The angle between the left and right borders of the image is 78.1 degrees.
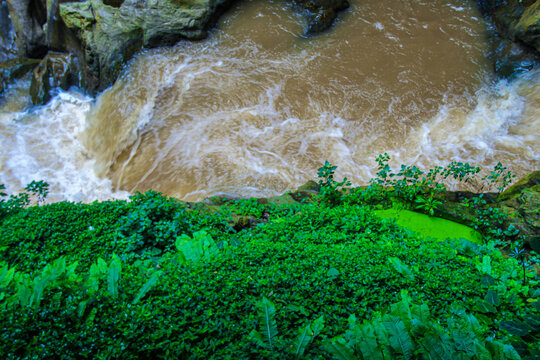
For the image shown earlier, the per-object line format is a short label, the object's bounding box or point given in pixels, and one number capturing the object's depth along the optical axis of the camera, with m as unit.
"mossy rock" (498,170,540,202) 6.29
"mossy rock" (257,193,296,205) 6.59
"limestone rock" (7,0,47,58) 12.22
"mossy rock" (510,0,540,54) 9.98
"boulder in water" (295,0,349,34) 11.93
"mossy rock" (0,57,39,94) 11.42
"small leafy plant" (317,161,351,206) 6.19
